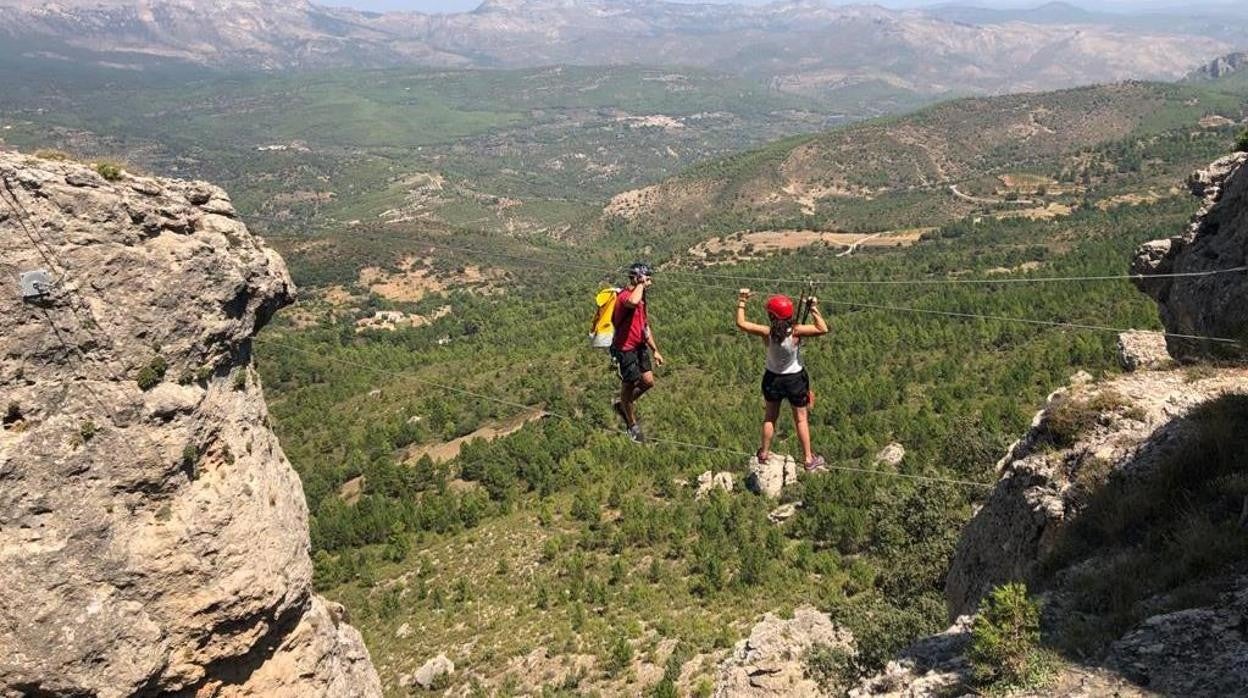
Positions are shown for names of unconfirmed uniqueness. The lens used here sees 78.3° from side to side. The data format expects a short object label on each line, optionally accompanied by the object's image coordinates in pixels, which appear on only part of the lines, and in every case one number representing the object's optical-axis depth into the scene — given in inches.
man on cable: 570.3
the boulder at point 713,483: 1728.6
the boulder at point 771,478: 1681.8
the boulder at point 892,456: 1610.6
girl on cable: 509.7
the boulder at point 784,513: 1547.7
